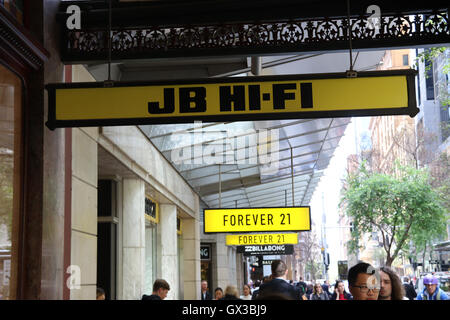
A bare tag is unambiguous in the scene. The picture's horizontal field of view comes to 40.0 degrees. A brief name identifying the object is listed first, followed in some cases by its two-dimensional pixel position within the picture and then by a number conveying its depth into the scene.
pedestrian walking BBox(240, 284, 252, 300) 15.51
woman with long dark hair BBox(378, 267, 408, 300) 3.45
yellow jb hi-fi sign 4.94
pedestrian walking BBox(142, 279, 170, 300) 7.58
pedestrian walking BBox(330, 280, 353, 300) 13.16
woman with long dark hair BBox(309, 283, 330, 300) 19.50
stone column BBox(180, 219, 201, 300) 18.50
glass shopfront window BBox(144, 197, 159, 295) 14.02
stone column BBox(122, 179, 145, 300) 10.82
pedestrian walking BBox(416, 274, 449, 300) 8.00
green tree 31.92
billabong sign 20.58
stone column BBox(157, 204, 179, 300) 14.78
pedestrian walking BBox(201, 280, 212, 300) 14.26
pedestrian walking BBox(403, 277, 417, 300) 10.71
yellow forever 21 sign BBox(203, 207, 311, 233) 13.57
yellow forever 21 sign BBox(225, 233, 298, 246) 17.12
